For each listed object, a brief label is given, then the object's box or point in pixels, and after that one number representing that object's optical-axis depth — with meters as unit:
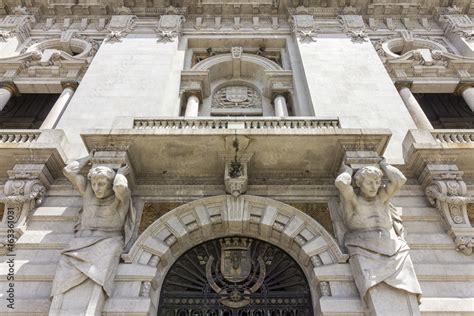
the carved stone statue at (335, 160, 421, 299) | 7.16
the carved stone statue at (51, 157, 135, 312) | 7.23
